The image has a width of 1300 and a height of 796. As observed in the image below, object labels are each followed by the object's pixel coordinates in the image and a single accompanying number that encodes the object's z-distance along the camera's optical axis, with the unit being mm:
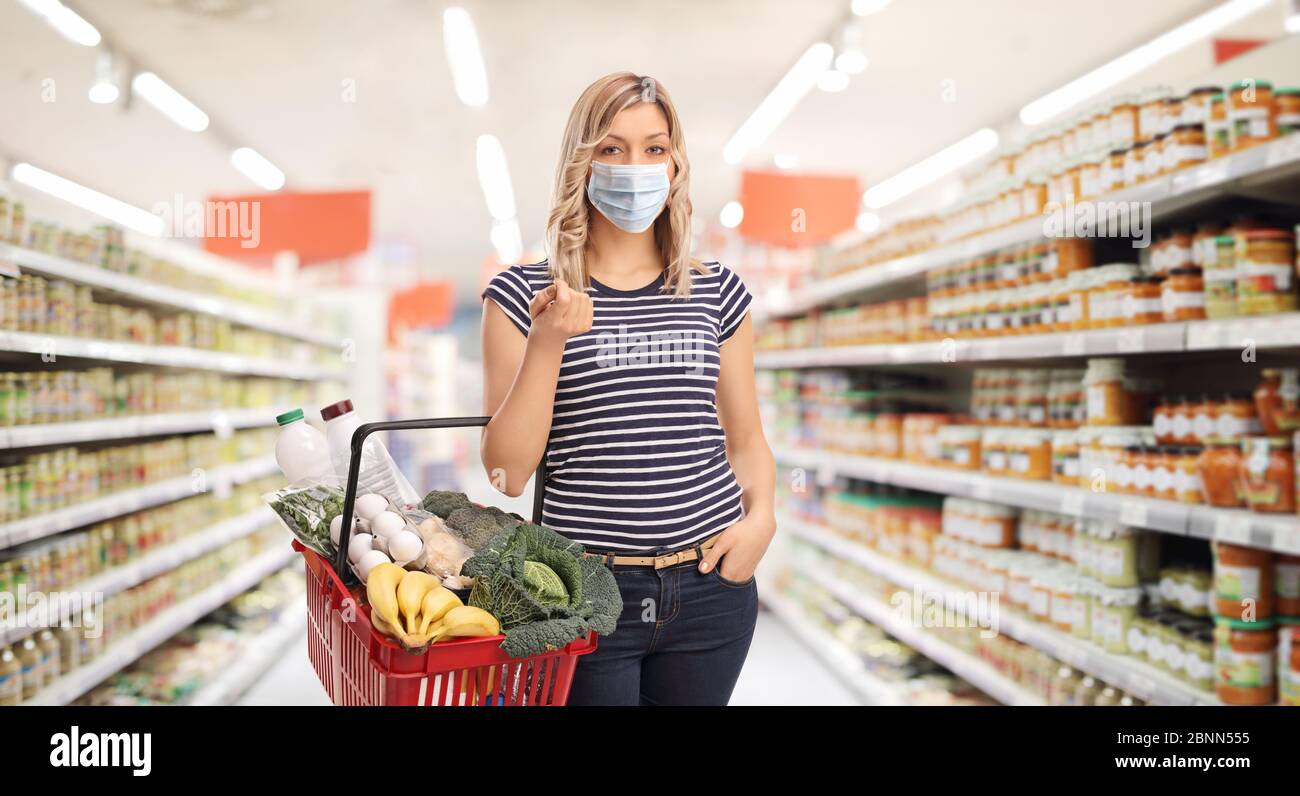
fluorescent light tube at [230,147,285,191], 8751
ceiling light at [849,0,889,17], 5090
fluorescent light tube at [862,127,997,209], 8477
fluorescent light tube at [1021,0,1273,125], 5922
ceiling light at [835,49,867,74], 5812
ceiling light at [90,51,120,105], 5992
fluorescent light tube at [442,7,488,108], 5129
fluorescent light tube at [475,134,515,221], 9469
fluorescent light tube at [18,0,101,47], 4816
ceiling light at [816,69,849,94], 6164
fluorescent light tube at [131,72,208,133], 6340
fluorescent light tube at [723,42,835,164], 5949
